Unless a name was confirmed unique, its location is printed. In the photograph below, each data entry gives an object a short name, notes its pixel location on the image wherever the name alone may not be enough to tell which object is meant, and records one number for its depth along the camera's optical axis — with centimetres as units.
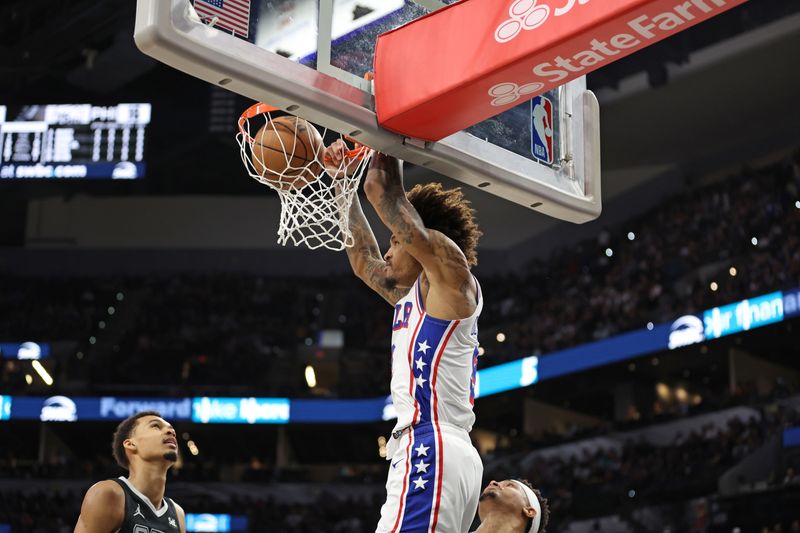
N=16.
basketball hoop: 422
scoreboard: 1753
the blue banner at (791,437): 1471
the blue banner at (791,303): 1591
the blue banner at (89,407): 2102
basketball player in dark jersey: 467
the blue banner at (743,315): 1630
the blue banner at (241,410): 2102
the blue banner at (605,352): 1808
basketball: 421
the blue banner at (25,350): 2259
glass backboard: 339
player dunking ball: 356
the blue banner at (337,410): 2152
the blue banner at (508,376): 1989
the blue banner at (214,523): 1903
